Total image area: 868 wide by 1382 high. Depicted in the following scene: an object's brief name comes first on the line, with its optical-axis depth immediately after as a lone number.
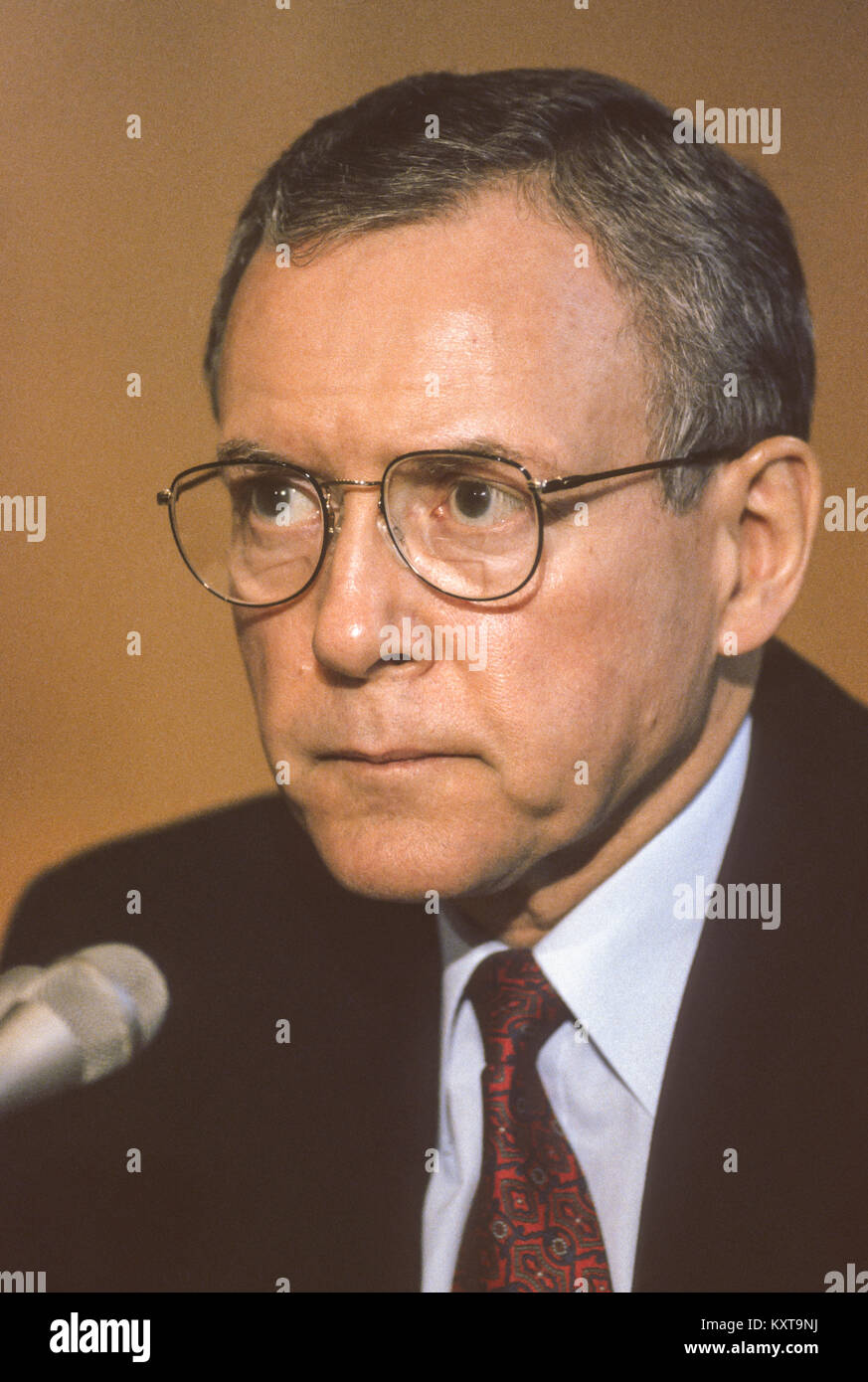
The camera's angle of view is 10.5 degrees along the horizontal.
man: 1.46
